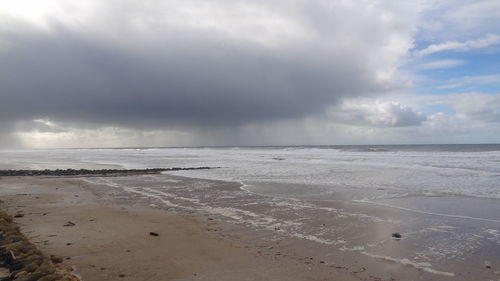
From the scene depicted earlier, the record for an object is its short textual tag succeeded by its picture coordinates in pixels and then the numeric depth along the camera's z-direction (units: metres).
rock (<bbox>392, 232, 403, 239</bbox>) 7.93
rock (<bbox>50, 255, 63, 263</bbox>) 5.91
